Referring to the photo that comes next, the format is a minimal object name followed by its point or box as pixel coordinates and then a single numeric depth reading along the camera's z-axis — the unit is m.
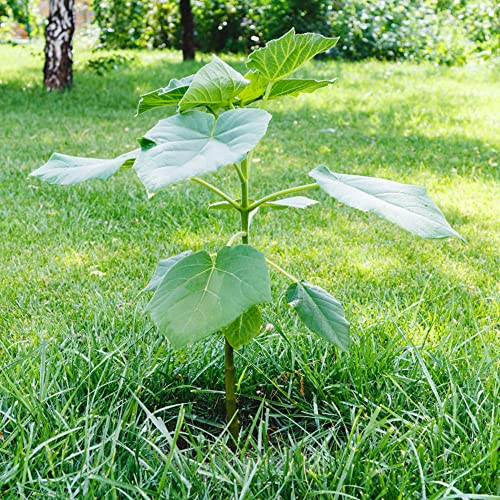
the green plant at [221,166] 0.95
